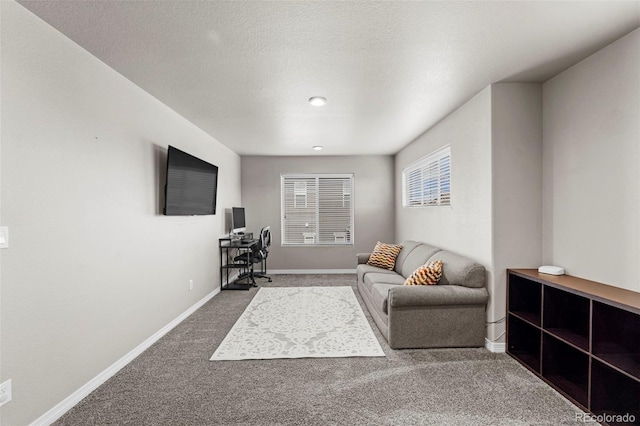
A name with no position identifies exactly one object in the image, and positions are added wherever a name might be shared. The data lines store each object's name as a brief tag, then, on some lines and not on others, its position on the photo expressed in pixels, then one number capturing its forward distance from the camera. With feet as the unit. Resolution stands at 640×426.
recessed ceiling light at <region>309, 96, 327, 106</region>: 10.08
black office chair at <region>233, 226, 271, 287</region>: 17.60
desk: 16.70
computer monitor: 17.84
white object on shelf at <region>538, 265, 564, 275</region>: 8.21
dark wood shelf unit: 6.14
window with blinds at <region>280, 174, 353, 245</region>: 21.34
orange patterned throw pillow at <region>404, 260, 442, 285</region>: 10.14
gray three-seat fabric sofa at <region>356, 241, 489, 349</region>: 9.21
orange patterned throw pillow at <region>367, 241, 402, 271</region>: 15.35
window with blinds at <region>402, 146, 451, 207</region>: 12.94
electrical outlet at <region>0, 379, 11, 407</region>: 5.22
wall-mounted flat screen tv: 10.52
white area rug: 9.15
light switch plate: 5.26
